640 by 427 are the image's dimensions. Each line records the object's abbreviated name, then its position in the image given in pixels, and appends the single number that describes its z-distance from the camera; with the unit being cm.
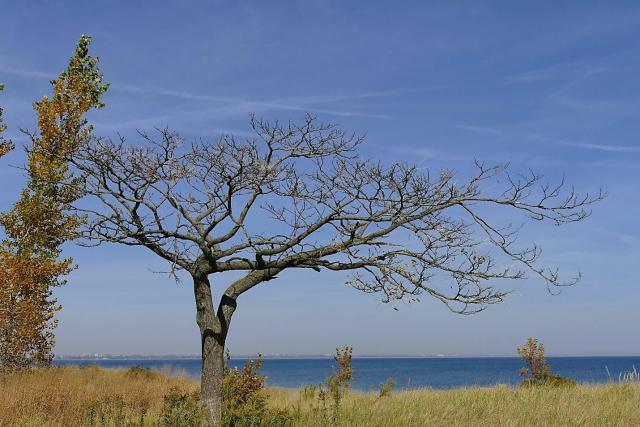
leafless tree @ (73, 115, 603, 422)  1195
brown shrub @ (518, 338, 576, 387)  2370
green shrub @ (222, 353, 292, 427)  1005
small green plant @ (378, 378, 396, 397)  1677
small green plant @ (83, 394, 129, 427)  1073
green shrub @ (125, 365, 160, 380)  2542
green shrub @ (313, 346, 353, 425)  1130
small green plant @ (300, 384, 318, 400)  1873
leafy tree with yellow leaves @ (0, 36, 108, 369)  2148
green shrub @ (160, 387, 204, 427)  1007
